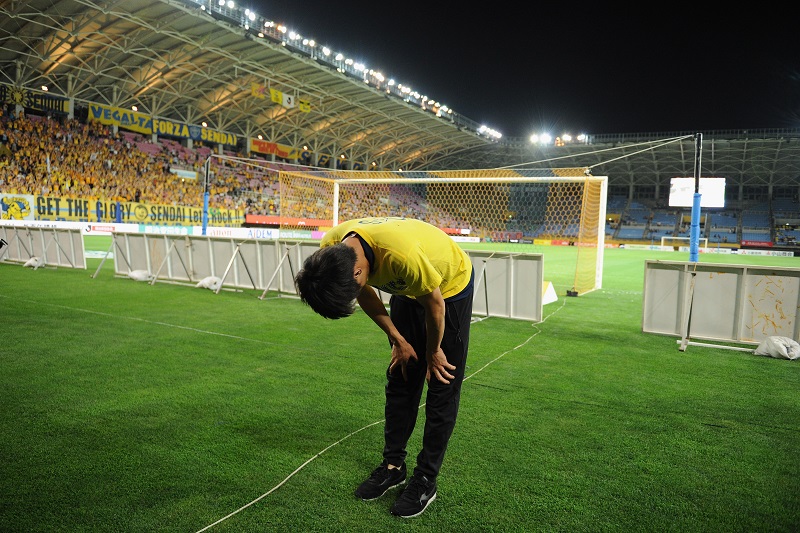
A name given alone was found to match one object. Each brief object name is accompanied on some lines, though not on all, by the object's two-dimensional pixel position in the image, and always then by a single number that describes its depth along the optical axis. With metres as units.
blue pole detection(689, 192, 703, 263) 8.97
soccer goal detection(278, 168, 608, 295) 14.07
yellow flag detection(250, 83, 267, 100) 31.02
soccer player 2.19
